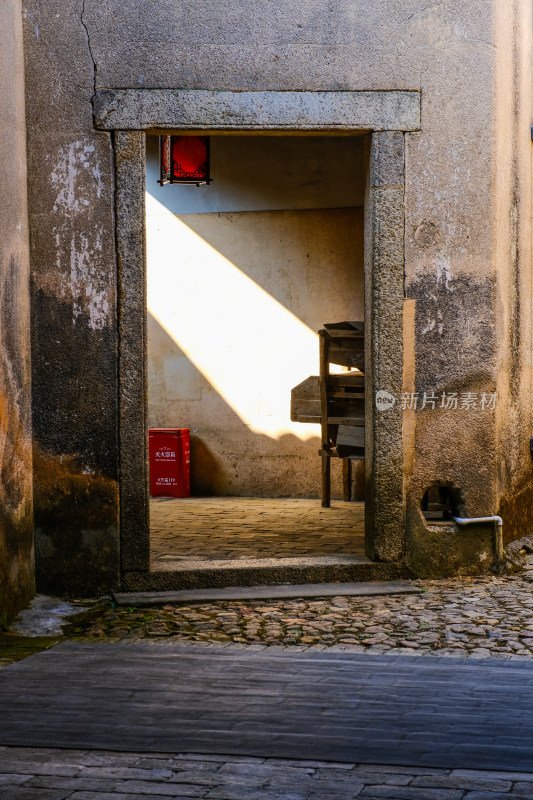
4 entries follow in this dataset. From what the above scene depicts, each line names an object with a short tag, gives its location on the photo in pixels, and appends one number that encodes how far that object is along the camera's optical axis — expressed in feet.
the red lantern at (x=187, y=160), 31.35
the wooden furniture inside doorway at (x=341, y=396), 28.48
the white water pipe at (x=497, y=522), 21.58
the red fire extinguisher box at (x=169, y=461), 33.86
